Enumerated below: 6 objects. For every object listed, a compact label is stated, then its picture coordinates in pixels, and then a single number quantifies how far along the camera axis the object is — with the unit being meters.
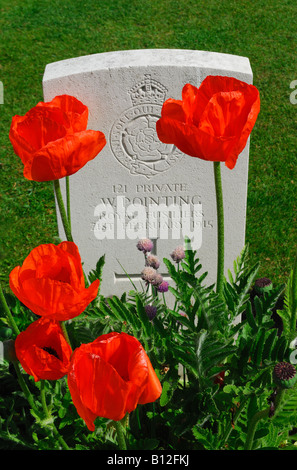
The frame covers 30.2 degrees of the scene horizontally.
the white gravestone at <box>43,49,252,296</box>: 1.99
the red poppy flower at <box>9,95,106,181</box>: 1.35
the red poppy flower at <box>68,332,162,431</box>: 0.94
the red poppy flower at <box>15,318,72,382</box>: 1.12
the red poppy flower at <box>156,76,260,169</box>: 1.18
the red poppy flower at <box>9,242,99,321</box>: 1.07
